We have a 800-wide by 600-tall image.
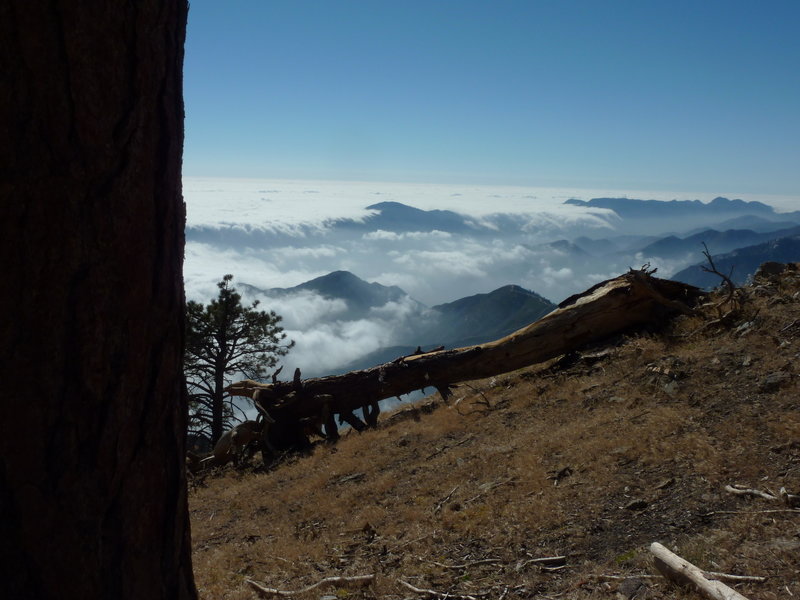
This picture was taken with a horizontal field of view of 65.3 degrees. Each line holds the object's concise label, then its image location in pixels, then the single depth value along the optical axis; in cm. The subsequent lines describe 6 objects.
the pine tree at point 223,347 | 1861
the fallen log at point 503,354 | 1159
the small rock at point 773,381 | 749
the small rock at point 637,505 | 559
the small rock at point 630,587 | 409
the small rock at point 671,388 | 845
